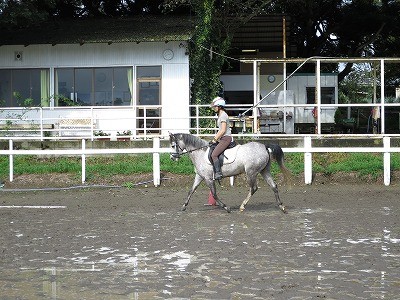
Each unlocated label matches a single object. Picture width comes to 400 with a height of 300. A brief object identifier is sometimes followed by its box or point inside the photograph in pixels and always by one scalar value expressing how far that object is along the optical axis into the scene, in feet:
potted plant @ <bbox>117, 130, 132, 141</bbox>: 91.87
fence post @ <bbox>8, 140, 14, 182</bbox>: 77.69
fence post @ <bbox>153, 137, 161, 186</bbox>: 75.00
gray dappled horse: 55.31
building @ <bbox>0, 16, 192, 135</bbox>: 105.60
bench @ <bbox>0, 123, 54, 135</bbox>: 100.06
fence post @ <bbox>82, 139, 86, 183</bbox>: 77.00
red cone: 58.80
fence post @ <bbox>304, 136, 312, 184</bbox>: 74.18
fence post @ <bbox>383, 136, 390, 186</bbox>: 73.36
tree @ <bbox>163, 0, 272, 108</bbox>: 105.19
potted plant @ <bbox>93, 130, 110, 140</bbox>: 96.58
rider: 55.42
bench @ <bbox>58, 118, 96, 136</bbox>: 100.51
